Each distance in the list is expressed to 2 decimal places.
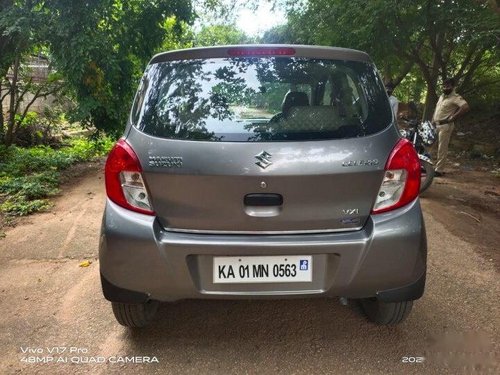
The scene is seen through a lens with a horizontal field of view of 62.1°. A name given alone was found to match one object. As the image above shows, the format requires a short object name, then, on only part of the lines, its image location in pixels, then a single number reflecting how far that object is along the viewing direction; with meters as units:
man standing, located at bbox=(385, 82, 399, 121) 6.72
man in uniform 7.03
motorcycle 6.52
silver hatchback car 1.94
